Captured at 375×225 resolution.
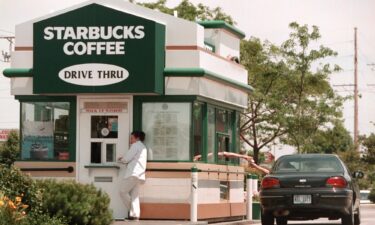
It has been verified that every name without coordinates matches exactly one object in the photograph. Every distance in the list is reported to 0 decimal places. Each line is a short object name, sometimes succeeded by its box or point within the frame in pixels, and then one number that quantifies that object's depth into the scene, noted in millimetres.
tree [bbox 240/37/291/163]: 54094
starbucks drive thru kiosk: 23266
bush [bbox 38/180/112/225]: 18062
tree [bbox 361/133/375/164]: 81500
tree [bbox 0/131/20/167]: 71625
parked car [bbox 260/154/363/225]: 22688
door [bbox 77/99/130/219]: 23609
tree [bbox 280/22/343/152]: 50625
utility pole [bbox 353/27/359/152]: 95312
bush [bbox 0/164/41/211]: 17812
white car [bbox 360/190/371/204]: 85575
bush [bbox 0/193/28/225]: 16594
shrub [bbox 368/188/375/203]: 67125
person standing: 23047
